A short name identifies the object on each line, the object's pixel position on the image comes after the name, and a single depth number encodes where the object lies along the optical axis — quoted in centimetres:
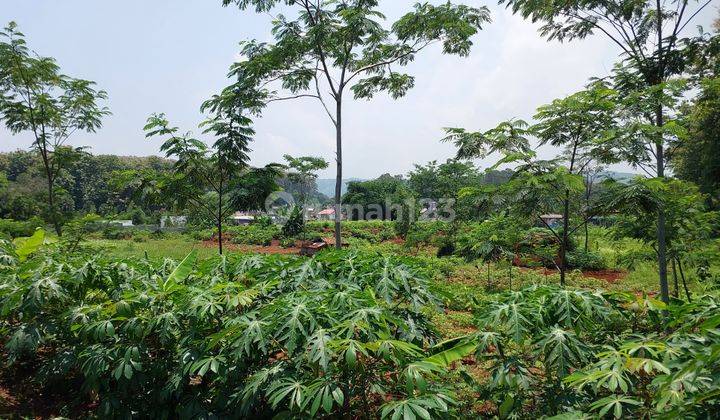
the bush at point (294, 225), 2123
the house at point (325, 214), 5294
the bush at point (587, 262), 1217
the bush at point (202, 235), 2269
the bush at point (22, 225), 714
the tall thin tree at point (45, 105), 866
